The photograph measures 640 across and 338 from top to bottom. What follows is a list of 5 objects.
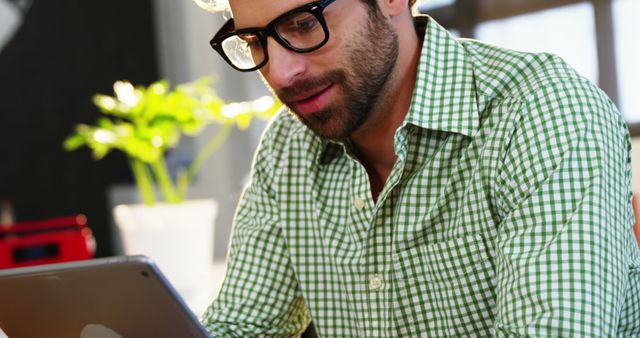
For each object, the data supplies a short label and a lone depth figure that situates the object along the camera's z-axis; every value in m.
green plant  3.41
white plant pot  3.25
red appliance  3.44
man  1.10
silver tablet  1.01
